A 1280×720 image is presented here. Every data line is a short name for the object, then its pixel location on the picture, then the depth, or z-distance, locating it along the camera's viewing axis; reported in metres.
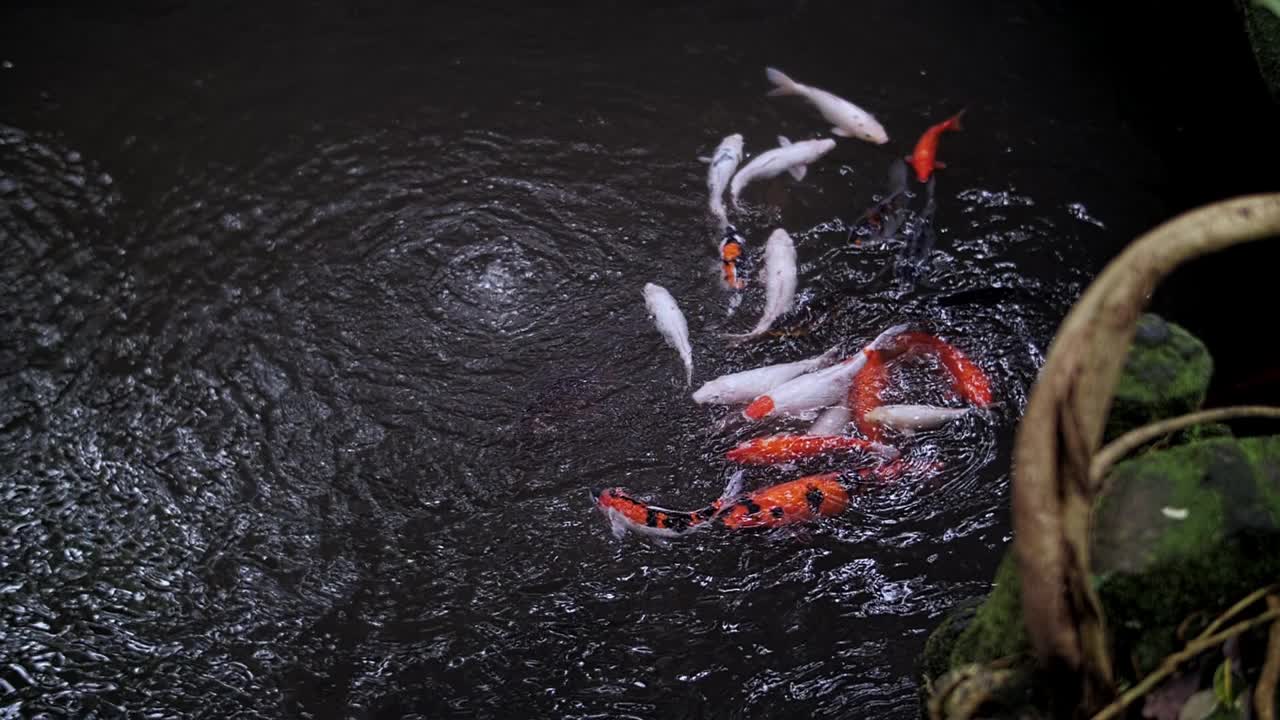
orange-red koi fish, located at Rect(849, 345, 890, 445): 4.78
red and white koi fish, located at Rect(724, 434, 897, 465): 4.66
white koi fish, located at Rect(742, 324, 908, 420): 4.82
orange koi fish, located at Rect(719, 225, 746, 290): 5.51
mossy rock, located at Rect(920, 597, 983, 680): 2.54
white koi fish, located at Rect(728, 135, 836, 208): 6.11
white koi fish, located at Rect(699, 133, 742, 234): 5.96
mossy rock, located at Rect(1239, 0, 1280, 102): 4.68
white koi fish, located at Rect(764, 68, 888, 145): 6.38
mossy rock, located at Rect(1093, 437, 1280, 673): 2.00
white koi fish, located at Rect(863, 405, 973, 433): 4.73
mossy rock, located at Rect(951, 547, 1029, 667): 2.10
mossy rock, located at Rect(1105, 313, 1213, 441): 2.27
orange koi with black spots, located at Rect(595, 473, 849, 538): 4.37
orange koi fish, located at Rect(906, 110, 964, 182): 6.10
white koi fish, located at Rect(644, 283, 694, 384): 5.11
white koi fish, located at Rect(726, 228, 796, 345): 5.29
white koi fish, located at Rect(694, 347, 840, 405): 4.92
